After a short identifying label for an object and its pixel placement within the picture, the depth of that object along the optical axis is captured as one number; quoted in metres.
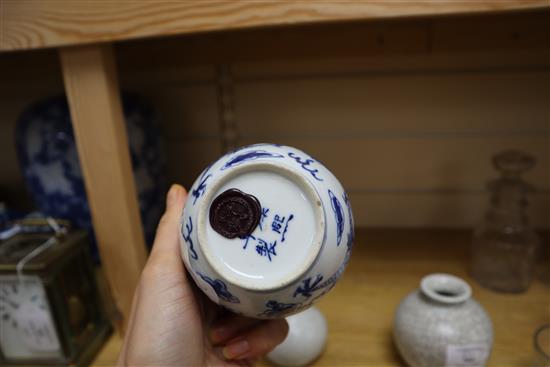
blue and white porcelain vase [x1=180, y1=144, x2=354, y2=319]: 0.39
